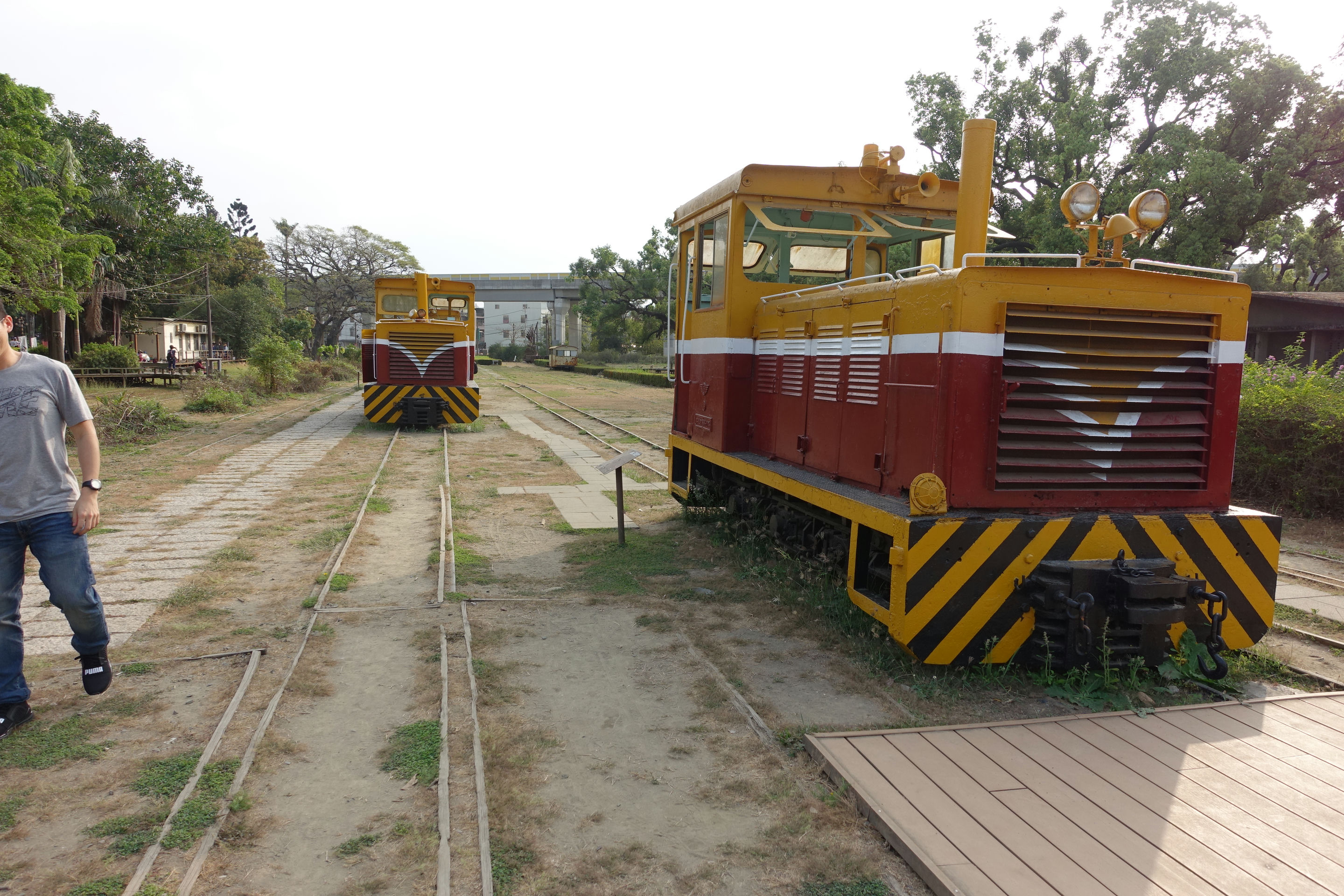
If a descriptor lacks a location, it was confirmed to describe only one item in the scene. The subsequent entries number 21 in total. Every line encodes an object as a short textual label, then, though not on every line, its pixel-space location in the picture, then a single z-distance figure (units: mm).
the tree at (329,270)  54562
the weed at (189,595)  5906
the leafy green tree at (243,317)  46750
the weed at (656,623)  5570
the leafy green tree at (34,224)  13906
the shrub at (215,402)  21125
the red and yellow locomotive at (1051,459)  4246
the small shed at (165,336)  39844
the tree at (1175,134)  19094
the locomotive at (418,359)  16969
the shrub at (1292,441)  8938
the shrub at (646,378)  39094
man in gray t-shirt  3787
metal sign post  7668
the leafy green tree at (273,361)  25156
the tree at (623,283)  50938
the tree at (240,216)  82750
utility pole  37406
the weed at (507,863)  2809
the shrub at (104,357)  30188
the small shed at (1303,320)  16172
